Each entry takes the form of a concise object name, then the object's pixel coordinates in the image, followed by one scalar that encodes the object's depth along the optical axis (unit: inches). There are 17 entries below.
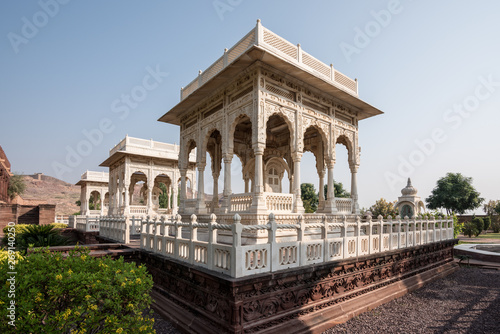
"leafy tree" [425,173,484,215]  1747.0
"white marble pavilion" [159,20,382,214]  368.8
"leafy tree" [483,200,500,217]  1743.2
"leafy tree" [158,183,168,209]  1750.7
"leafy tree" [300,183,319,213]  1392.7
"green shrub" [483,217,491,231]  1289.4
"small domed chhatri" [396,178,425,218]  1125.1
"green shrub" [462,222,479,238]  1117.1
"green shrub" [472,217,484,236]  1189.7
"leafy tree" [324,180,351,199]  1391.0
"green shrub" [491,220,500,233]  1384.1
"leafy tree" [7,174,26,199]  1767.7
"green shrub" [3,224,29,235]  645.1
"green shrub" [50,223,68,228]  816.4
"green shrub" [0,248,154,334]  123.9
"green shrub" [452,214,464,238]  787.6
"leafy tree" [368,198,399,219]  1252.5
